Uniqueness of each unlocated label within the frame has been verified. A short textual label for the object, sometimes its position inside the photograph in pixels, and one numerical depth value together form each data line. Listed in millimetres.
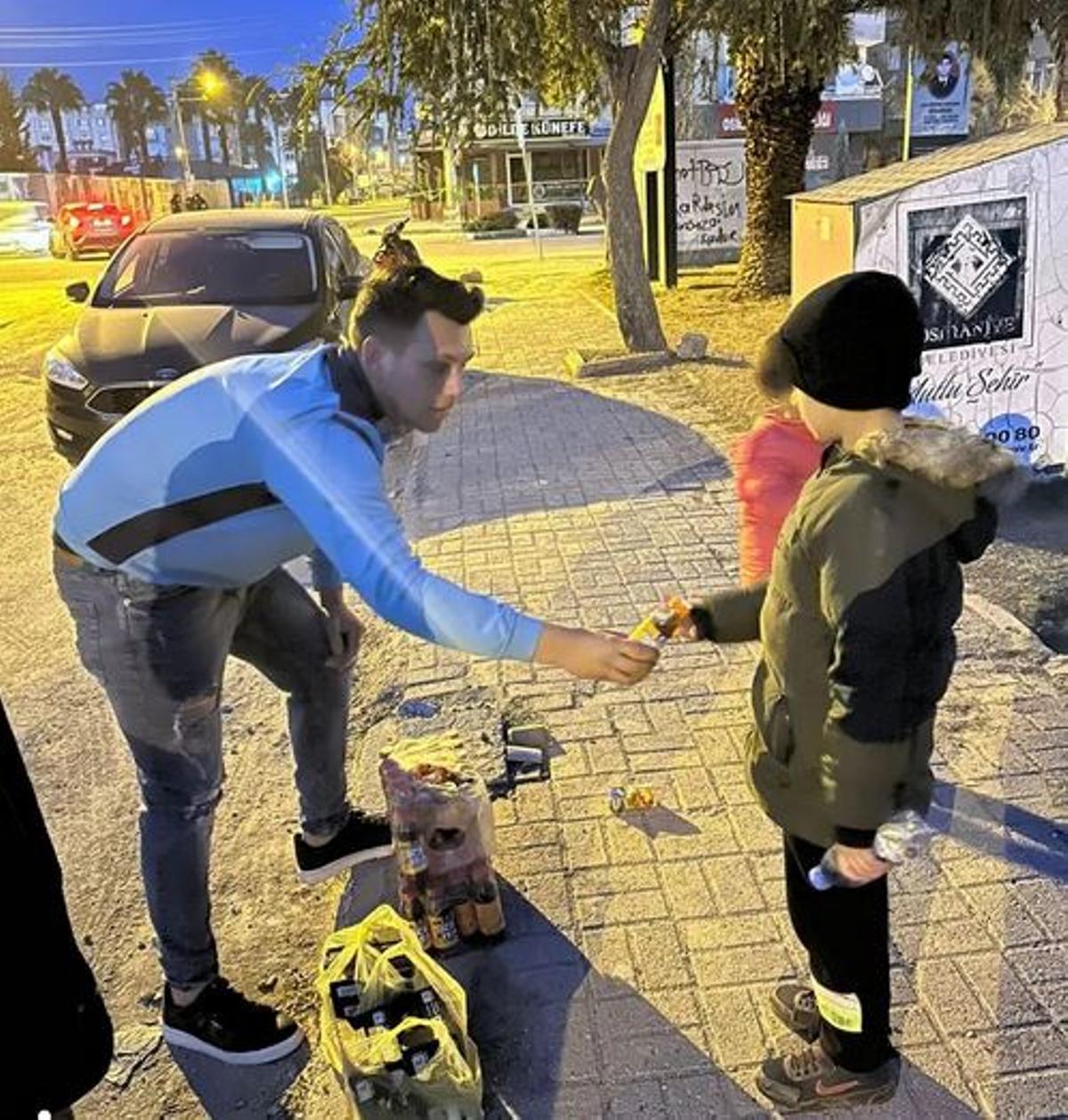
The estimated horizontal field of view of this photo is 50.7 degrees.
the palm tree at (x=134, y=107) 88438
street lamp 60694
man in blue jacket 2156
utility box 5871
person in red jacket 2756
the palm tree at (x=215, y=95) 73375
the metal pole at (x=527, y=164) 15562
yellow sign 16328
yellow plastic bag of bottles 2281
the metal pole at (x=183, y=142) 56731
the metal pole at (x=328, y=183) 64062
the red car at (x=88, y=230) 31938
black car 7414
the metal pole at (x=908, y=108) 20742
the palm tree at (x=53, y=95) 82312
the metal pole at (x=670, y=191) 15594
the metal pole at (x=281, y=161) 59078
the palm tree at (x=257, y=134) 71250
